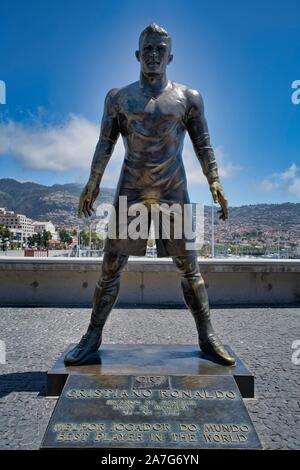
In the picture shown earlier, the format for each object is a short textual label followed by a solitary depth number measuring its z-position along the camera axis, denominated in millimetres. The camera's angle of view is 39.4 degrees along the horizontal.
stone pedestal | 3861
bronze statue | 4008
